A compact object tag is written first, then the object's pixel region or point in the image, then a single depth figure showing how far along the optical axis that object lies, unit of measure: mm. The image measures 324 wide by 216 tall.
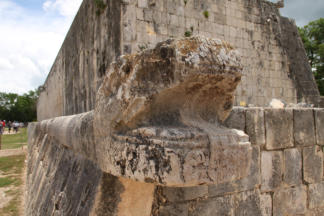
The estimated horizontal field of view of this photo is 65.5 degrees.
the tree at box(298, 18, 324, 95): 24562
